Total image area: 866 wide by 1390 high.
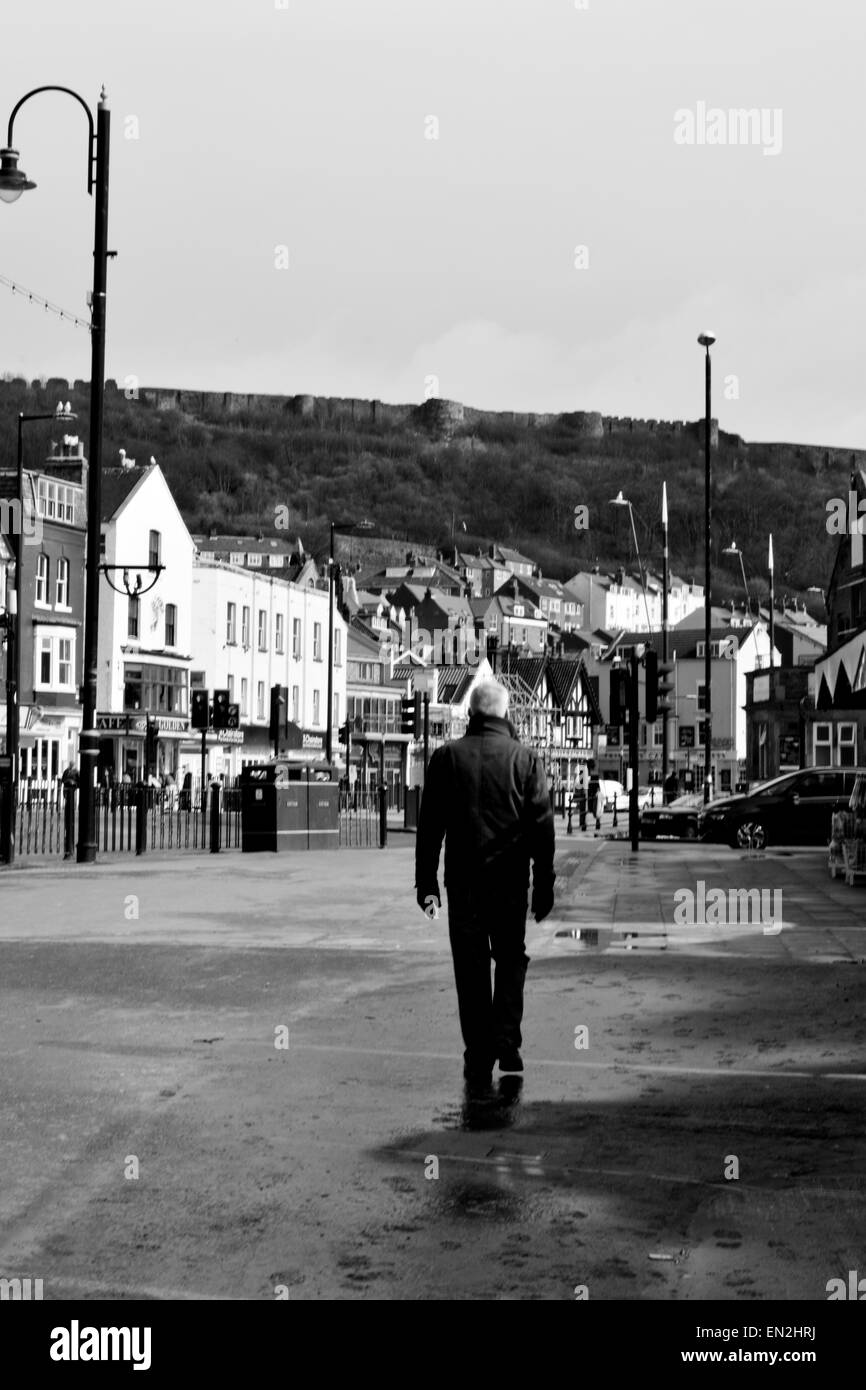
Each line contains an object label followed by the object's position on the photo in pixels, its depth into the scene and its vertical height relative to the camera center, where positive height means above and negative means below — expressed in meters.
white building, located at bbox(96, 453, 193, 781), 77.31 +4.68
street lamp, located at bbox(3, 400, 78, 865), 36.53 +1.02
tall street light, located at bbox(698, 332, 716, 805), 50.83 +6.27
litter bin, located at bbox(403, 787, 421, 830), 49.56 -1.88
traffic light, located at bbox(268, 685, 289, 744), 38.56 +0.51
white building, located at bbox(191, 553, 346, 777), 88.75 +4.41
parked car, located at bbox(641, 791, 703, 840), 41.53 -1.87
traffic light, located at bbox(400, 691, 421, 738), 50.50 +0.59
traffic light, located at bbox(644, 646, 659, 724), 31.86 +0.95
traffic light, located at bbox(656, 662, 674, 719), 34.09 +0.98
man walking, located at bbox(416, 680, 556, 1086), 9.00 -0.60
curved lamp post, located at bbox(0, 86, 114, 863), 26.12 +4.76
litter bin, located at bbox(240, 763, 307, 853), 32.31 -1.31
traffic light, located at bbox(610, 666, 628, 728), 32.12 +0.69
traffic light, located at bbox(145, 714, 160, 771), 67.16 -0.27
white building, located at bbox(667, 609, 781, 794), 134.12 +2.98
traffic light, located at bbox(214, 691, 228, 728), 42.28 +0.57
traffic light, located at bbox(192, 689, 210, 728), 41.94 +0.64
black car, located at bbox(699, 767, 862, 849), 36.28 -1.38
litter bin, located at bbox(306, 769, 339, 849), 33.53 -1.39
